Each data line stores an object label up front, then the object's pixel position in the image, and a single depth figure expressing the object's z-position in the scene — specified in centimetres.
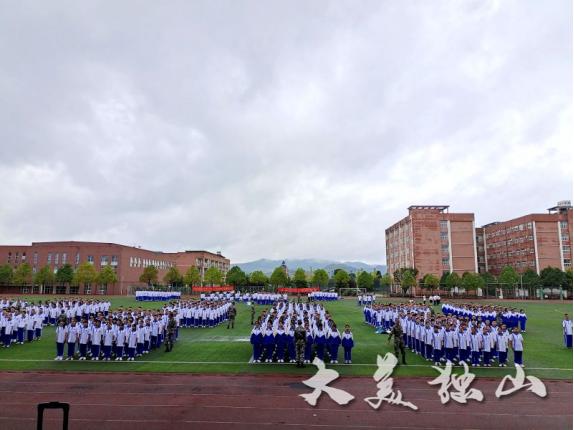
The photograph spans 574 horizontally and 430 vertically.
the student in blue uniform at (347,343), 1475
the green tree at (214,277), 7306
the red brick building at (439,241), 8025
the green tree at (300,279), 7281
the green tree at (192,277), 7525
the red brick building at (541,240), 7888
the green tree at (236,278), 7375
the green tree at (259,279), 7512
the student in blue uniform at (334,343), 1459
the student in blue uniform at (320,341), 1459
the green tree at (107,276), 6538
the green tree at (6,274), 6856
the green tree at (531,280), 6752
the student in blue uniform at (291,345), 1497
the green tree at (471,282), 6544
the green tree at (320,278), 7106
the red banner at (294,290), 6139
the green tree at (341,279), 7581
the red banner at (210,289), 6007
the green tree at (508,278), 6700
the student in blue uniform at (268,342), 1477
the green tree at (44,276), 6744
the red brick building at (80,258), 7125
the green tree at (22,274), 6876
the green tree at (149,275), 7162
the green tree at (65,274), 6638
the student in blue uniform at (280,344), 1485
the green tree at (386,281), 7996
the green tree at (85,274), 6456
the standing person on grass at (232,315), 2500
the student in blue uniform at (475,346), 1426
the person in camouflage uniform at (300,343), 1402
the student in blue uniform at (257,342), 1484
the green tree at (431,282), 6806
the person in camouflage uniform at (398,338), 1479
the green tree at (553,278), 6625
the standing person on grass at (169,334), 1704
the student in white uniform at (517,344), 1412
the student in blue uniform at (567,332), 1798
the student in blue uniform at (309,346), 1485
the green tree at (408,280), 6800
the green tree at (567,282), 6525
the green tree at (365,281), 7300
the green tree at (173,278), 7750
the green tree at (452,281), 6850
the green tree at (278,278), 7219
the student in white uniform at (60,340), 1510
